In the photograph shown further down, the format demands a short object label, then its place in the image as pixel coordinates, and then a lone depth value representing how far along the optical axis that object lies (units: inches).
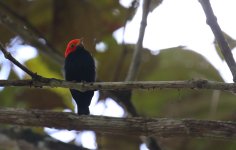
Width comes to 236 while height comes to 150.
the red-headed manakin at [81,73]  334.0
